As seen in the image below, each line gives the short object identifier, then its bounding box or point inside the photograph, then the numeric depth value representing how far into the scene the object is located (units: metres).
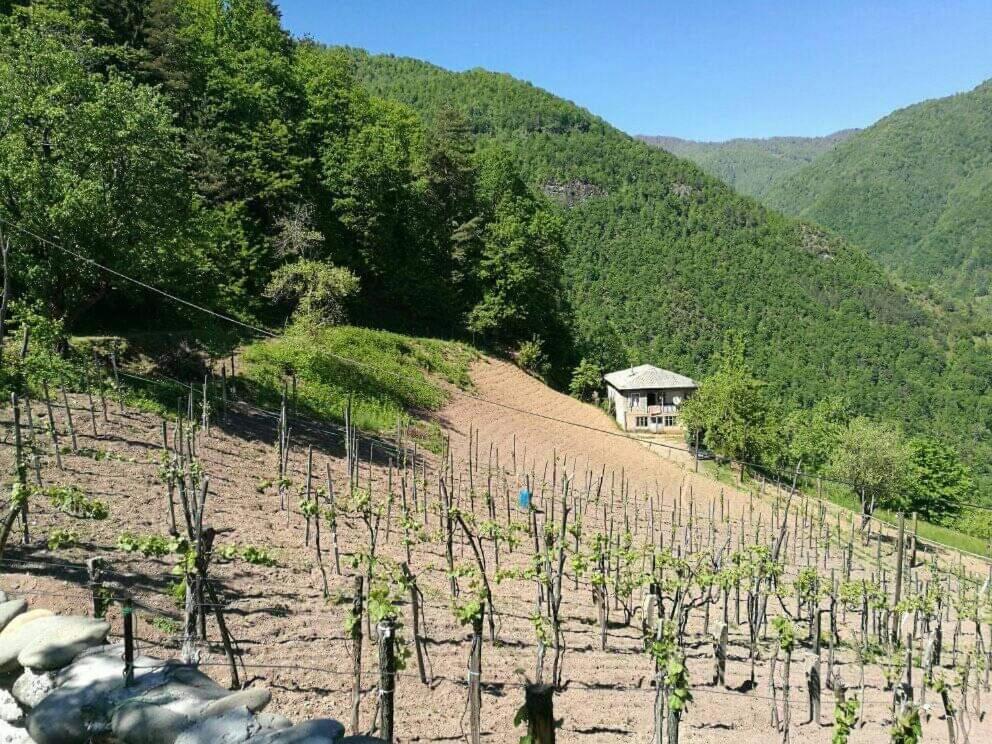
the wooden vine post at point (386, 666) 4.32
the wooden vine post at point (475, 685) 4.71
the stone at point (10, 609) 4.32
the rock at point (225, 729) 3.26
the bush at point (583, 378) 35.59
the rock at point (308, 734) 3.17
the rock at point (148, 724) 3.40
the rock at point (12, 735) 3.92
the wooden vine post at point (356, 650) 5.04
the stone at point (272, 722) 3.33
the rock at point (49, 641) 3.92
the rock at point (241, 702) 3.43
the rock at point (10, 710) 4.00
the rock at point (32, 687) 3.88
